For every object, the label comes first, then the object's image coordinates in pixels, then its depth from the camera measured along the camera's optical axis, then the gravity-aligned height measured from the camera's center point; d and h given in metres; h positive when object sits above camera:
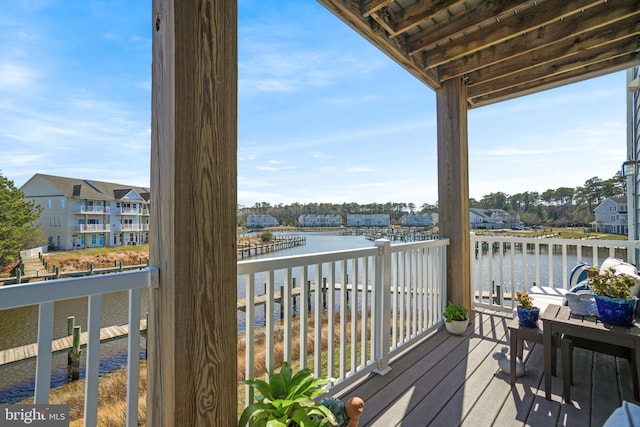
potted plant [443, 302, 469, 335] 3.09 -1.08
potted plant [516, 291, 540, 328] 2.24 -0.73
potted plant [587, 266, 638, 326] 1.88 -0.54
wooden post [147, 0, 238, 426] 1.09 -0.01
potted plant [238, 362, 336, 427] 1.25 -0.82
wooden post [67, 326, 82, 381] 4.93 -2.47
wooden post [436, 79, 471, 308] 3.30 +0.36
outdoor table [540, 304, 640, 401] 1.81 -0.78
